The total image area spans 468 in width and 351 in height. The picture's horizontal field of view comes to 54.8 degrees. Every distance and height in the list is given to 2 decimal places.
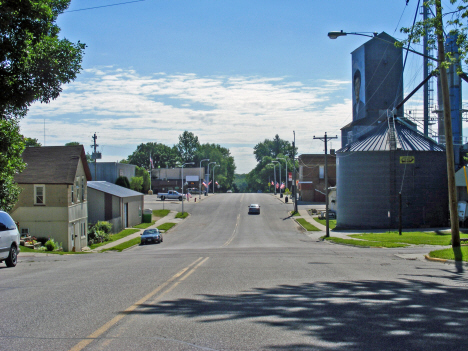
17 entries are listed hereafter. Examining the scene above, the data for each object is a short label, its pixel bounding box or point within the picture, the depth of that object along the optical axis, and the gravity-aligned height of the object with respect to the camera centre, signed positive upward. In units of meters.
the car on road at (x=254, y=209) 71.09 -3.21
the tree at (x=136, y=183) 97.03 +1.61
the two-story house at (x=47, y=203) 34.31 -0.83
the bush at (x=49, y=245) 31.69 -3.73
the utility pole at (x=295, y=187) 69.46 -1.09
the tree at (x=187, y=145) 188.12 +18.63
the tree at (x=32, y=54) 14.56 +4.94
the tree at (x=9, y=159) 19.84 +1.61
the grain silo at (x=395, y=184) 50.59 +0.32
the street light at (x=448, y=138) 18.88 +2.06
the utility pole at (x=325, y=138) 47.73 +5.24
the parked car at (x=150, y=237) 41.16 -4.26
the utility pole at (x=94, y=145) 69.19 +7.05
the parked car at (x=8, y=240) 16.05 -1.75
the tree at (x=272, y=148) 195.12 +17.47
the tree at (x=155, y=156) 171.50 +13.29
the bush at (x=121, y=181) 81.75 +1.75
